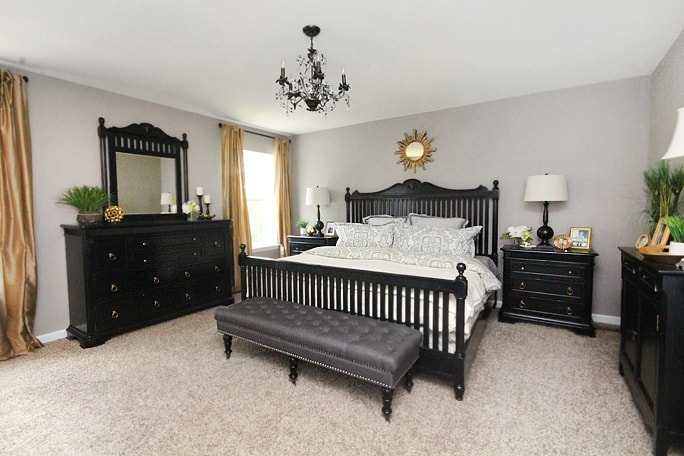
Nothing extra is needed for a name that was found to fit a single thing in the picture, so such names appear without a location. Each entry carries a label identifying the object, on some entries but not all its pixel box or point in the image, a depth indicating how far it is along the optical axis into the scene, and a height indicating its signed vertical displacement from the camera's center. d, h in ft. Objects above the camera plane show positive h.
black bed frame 7.46 -2.07
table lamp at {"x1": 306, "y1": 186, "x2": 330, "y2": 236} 16.94 +0.81
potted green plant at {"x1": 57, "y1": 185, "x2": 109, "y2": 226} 10.57 +0.47
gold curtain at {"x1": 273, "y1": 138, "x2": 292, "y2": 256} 18.25 +1.44
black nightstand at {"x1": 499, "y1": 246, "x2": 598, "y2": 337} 10.78 -2.61
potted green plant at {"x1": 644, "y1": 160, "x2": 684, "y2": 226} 7.18 +0.46
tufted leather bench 6.45 -2.74
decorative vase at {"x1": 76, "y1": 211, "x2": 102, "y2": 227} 10.45 -0.08
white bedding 8.34 -1.62
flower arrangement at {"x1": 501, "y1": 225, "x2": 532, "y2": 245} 12.05 -0.85
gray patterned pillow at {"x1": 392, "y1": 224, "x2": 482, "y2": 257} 11.58 -1.04
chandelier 7.77 +3.01
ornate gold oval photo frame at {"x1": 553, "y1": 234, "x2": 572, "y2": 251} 11.25 -1.09
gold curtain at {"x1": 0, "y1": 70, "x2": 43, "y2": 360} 9.45 -0.09
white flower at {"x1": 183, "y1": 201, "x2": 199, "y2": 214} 13.78 +0.30
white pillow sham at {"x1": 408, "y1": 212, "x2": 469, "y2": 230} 12.92 -0.38
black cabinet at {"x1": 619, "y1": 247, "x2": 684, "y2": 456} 5.31 -2.44
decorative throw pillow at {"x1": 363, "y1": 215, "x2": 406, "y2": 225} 14.06 -0.30
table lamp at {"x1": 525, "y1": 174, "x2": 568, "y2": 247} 11.33 +0.76
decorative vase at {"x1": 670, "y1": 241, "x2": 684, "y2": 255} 5.79 -0.69
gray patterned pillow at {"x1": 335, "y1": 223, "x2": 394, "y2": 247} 12.92 -0.91
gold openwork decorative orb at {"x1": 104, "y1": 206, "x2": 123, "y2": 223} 11.17 +0.03
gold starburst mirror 14.75 +2.78
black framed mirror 11.82 +1.73
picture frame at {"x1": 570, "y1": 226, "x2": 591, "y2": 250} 11.35 -0.94
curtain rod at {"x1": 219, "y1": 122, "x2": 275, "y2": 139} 17.01 +4.18
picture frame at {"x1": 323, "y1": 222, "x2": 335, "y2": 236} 16.84 -0.84
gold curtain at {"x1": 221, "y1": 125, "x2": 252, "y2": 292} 15.52 +1.32
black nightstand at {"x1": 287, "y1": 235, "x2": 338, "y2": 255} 15.81 -1.41
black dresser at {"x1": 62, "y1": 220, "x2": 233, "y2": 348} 10.29 -2.07
